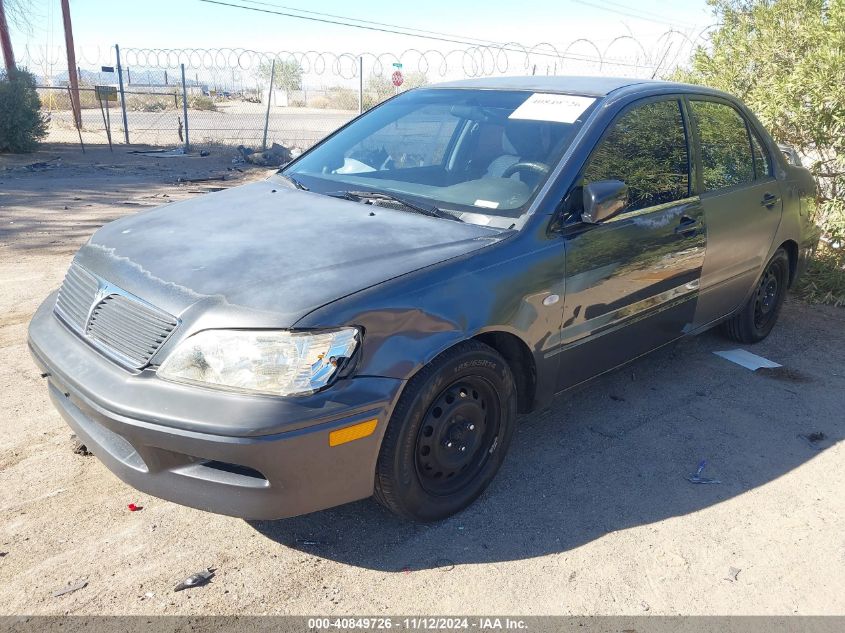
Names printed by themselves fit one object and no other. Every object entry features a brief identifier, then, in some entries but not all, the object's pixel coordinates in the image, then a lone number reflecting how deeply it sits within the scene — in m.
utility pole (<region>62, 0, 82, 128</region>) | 19.81
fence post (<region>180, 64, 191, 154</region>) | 14.86
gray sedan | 2.34
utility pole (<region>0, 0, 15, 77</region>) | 17.99
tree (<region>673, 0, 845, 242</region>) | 6.30
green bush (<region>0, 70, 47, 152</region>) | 14.43
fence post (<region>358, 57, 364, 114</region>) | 16.61
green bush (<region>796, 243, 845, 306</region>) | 6.50
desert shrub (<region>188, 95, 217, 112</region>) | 35.42
